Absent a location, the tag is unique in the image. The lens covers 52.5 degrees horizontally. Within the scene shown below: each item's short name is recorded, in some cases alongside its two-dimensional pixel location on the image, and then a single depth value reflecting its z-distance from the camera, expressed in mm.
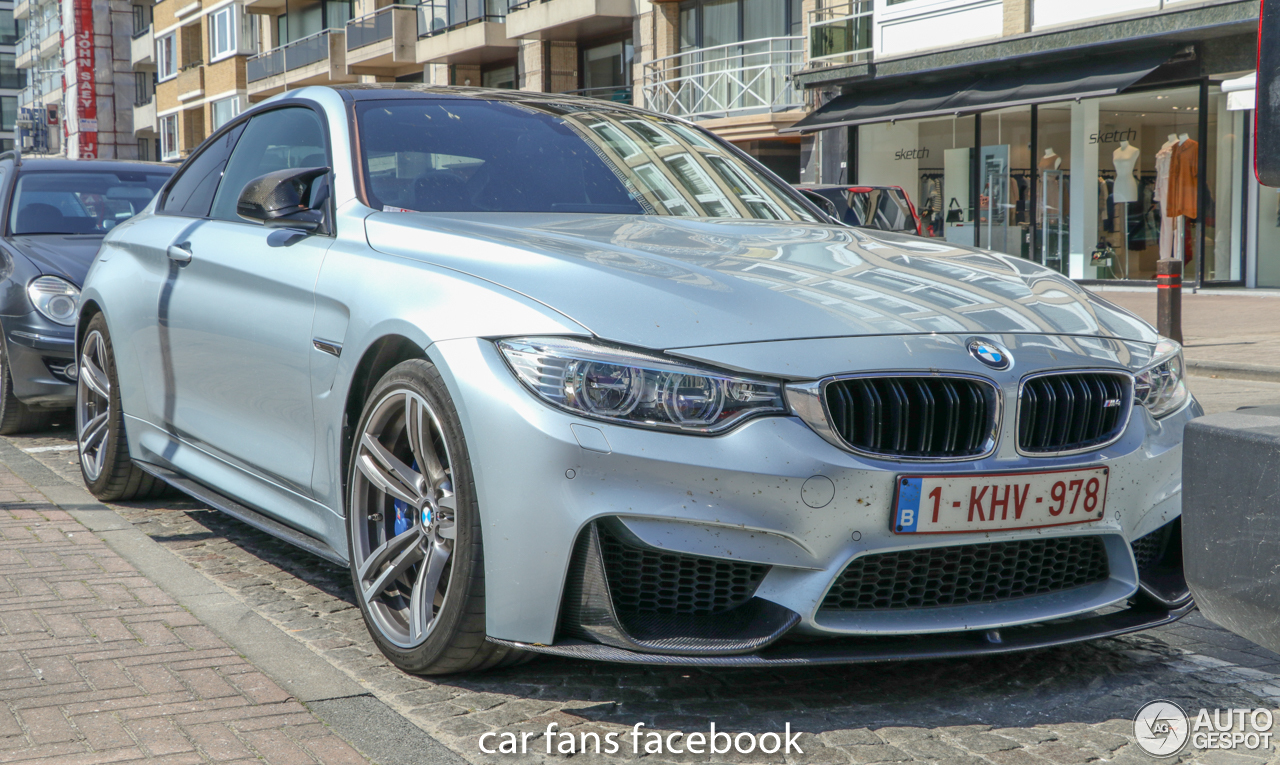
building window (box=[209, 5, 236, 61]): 49719
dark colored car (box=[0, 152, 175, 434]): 7230
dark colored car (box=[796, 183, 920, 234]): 18172
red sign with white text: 57281
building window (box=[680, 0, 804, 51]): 26234
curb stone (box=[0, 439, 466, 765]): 2766
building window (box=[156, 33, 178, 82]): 56156
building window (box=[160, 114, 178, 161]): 56438
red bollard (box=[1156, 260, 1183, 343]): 11383
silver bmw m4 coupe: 2699
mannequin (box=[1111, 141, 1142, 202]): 20125
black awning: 18891
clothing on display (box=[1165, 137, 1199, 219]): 18969
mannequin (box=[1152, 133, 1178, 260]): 19203
